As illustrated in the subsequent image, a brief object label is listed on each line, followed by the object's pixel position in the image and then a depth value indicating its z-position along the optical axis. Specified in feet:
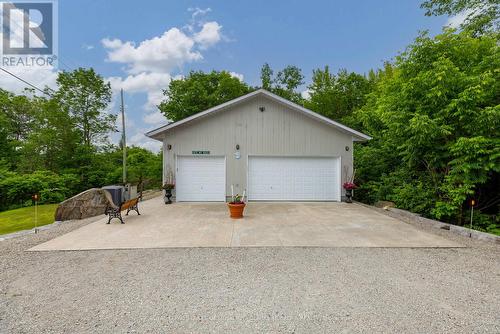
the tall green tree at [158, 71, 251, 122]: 67.92
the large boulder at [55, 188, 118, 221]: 23.73
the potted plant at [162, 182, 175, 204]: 30.98
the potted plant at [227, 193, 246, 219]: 22.82
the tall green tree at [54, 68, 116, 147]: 57.11
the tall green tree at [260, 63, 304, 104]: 78.23
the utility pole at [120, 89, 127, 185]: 47.01
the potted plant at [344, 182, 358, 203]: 32.60
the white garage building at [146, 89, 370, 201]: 32.81
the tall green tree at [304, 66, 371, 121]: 65.31
